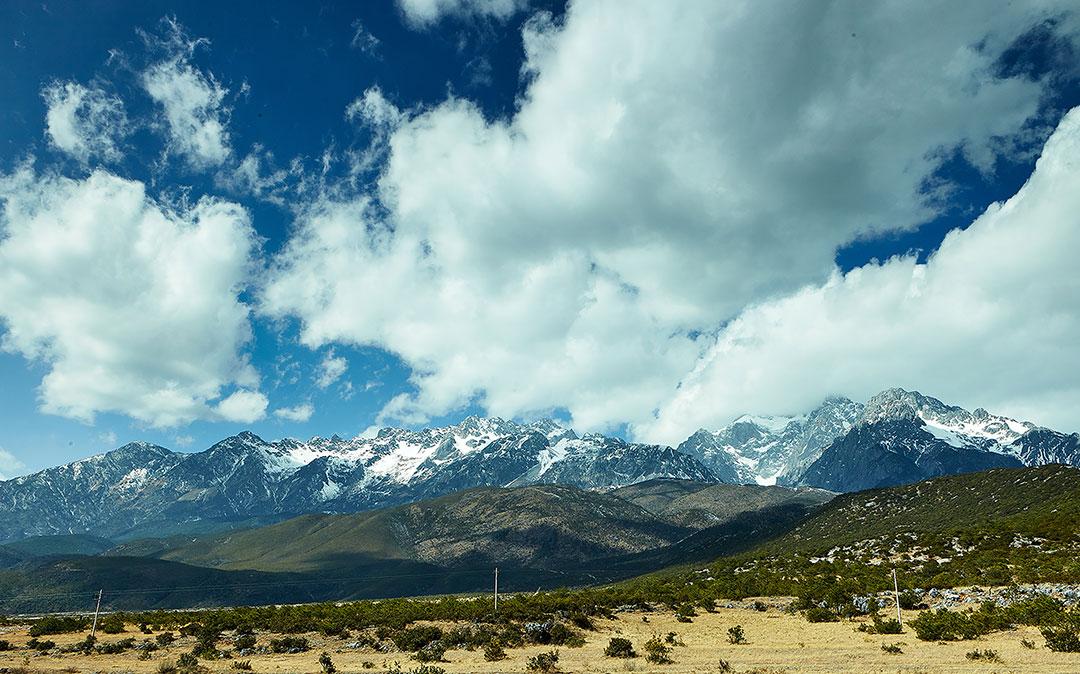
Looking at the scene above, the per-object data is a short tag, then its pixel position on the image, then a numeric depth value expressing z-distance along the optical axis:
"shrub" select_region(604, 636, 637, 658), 39.22
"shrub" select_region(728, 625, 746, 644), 43.28
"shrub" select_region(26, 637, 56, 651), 53.36
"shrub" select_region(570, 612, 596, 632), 52.03
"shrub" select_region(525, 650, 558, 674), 34.97
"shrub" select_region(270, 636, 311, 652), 47.03
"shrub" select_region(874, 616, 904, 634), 41.94
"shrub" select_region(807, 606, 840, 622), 50.00
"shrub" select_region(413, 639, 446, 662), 40.53
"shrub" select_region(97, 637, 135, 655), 50.09
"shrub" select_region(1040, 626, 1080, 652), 32.06
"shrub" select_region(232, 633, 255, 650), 47.22
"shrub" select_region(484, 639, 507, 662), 40.25
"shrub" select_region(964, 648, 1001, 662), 31.30
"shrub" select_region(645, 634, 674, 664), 37.00
